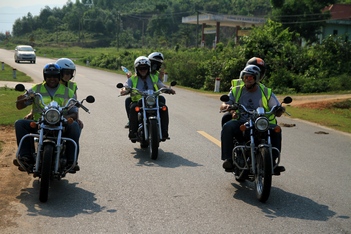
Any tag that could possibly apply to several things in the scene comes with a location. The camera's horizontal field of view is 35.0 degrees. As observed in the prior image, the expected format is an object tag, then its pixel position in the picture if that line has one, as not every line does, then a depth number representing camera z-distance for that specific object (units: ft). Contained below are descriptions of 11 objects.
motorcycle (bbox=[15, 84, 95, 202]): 21.42
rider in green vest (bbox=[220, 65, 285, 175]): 24.00
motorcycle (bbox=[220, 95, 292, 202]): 21.83
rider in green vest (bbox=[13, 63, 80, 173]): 23.09
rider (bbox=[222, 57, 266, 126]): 26.20
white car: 170.91
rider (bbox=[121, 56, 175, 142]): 33.09
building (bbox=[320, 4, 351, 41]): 191.23
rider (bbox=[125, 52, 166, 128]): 37.35
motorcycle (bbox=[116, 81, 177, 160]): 31.17
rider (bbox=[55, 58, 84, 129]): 28.71
